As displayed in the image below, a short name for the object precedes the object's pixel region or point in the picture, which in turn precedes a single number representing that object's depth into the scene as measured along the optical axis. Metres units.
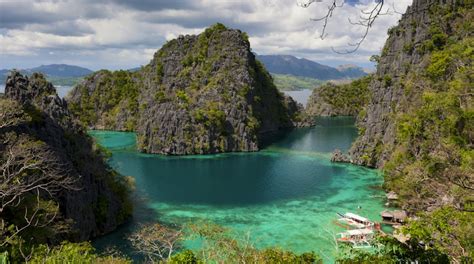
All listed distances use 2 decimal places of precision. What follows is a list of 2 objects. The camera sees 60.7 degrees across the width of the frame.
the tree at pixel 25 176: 29.62
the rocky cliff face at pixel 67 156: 35.62
